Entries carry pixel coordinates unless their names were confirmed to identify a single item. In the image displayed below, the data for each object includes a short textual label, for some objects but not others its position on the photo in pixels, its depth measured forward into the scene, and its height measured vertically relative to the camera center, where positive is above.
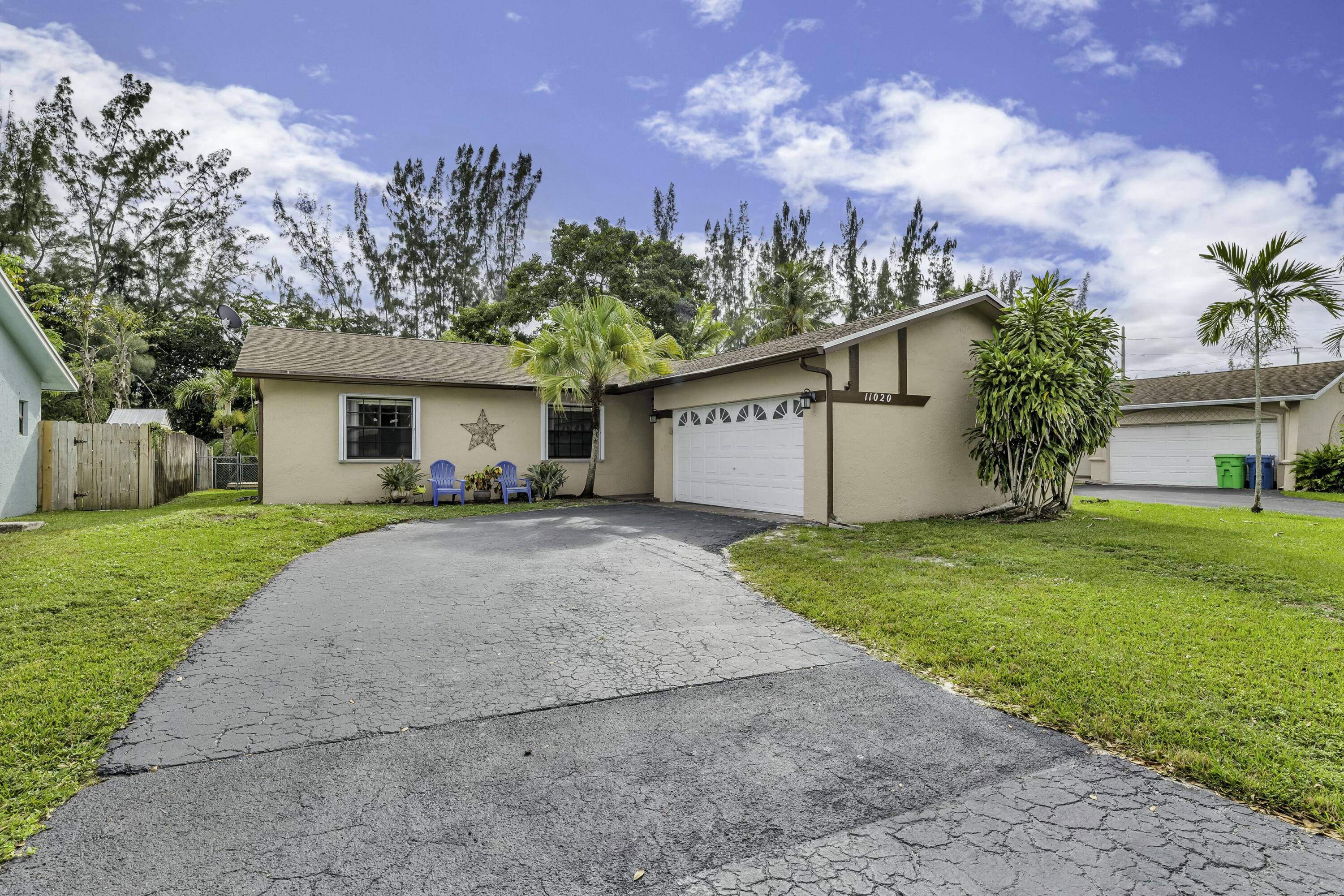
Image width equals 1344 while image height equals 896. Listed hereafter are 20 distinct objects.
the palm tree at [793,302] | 23.92 +5.79
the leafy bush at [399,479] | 12.30 -0.50
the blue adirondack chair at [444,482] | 12.59 -0.57
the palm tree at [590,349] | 12.43 +2.08
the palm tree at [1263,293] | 10.48 +2.70
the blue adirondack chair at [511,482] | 13.12 -0.62
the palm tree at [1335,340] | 11.05 +1.95
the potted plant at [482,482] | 13.25 -0.61
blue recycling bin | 17.25 -0.60
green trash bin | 17.23 -0.61
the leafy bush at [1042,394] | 9.62 +0.88
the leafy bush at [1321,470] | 15.44 -0.51
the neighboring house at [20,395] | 9.78 +1.02
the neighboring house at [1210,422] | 16.75 +0.76
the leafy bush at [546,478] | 13.49 -0.55
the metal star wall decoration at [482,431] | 13.59 +0.48
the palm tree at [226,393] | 20.67 +2.04
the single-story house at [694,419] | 9.98 +0.64
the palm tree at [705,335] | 23.17 +4.34
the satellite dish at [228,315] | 17.09 +3.87
